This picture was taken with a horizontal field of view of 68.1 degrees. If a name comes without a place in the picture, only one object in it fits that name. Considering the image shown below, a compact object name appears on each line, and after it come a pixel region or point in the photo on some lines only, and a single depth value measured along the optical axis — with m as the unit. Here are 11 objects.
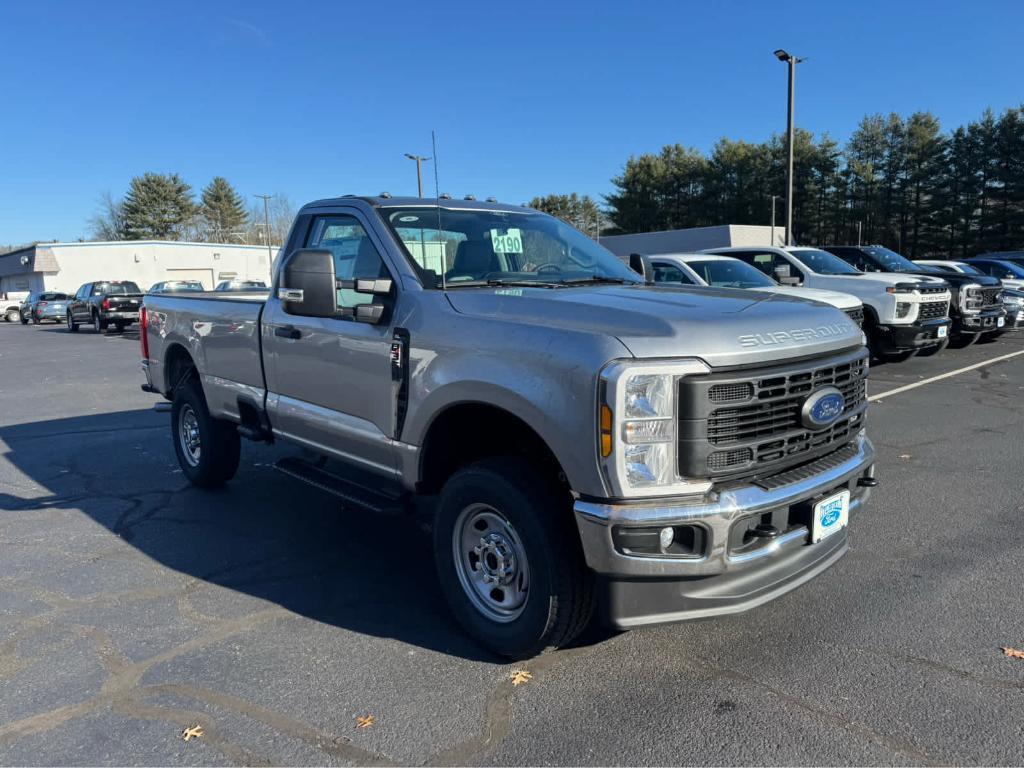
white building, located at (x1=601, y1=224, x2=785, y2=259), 41.88
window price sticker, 4.32
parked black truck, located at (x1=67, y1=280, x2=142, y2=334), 25.12
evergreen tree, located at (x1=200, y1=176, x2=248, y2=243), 102.56
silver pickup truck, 2.79
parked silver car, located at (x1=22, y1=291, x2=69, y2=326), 37.00
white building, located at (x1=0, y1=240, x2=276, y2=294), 53.84
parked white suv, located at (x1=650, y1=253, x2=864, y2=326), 11.19
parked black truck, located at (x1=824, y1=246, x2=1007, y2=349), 13.21
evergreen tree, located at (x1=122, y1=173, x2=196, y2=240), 91.38
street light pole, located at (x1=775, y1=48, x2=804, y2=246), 22.05
